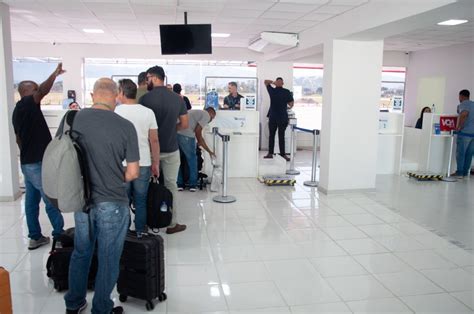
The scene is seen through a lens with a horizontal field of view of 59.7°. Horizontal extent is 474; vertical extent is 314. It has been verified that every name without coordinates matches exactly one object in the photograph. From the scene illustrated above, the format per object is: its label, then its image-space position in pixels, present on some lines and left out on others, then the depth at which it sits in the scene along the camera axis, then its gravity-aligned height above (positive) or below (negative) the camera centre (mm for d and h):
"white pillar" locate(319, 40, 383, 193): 6070 -171
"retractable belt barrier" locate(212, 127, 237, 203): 5531 -1109
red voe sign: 7652 -373
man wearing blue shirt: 7457 -589
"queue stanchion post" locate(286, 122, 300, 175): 7582 -1004
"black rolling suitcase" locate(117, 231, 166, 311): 2807 -1162
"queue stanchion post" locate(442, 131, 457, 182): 7656 -974
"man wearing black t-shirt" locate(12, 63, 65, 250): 3654 -385
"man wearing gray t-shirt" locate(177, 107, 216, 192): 5902 -554
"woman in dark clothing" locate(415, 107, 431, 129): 8641 -398
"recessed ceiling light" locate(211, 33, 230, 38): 8055 +1266
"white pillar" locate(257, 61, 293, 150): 10484 +583
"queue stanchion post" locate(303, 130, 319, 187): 6688 -1088
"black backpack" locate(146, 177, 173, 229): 3500 -902
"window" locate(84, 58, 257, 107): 10422 +737
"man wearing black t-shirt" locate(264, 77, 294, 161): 8570 -242
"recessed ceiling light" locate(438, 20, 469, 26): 6469 +1288
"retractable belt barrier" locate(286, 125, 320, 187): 6711 -876
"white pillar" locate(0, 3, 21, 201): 5324 -296
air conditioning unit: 7434 +1114
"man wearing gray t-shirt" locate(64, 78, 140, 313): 2336 -519
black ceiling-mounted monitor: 6140 +893
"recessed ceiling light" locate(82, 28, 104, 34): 7668 +1258
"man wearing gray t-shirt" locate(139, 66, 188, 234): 3963 -168
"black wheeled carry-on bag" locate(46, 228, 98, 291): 3021 -1218
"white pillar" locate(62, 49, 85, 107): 9945 +620
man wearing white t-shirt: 3488 -323
